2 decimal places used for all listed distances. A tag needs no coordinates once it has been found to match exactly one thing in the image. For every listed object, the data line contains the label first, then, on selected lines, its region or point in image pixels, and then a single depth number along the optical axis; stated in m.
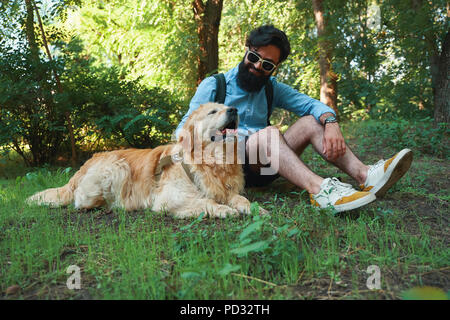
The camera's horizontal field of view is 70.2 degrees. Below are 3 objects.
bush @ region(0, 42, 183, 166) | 4.88
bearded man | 2.57
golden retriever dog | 2.84
